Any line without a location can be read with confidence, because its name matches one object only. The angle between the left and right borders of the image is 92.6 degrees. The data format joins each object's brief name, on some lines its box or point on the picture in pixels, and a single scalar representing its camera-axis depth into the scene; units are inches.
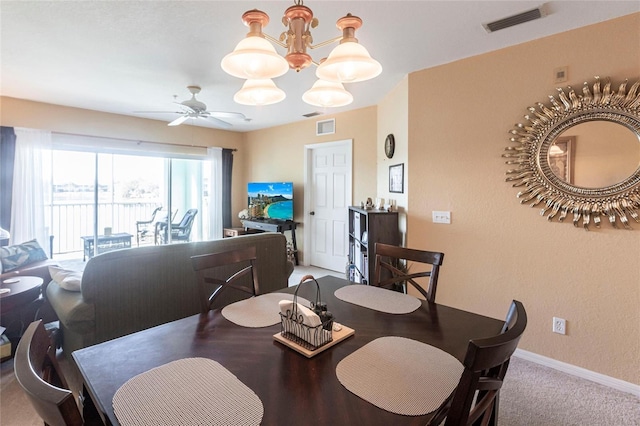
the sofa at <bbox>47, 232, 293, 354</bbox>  80.2
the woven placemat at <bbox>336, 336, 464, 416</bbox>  34.2
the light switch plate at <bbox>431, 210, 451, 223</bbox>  114.3
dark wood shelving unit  125.6
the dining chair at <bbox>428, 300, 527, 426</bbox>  28.4
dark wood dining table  32.7
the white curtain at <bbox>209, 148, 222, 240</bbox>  239.3
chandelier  51.6
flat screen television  216.8
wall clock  142.7
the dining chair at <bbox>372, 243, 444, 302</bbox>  69.6
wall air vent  193.8
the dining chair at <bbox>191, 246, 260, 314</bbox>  63.9
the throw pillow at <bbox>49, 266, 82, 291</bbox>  84.8
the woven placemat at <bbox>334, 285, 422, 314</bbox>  60.8
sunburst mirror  80.7
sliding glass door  194.1
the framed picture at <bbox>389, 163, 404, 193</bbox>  132.0
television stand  209.0
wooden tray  43.5
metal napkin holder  44.5
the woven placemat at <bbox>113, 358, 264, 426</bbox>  31.1
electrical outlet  92.9
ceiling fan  138.6
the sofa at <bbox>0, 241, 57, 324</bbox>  99.4
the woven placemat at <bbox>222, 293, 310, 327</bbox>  54.9
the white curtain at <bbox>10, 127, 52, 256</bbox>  162.6
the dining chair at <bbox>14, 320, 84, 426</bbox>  23.5
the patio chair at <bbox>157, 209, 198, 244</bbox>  231.0
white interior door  194.9
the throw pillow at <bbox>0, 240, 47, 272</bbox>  121.3
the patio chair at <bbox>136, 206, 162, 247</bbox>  235.1
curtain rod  178.7
